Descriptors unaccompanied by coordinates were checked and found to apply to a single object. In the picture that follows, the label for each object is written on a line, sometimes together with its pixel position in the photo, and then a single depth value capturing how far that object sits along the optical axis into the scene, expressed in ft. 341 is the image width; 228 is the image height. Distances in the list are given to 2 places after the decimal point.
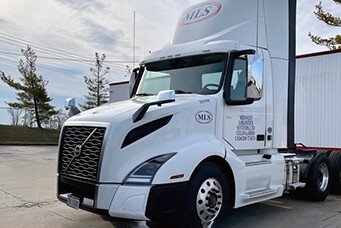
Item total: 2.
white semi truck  12.71
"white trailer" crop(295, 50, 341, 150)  24.43
